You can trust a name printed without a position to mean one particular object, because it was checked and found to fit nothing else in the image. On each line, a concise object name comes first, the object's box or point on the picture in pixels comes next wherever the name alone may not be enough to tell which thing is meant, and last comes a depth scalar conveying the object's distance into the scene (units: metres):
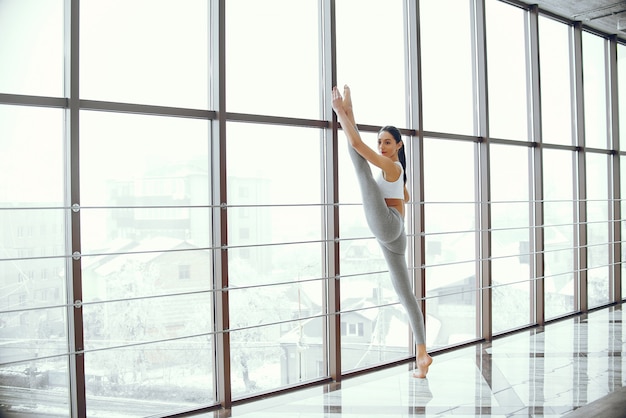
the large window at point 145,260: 2.73
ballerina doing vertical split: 2.58
